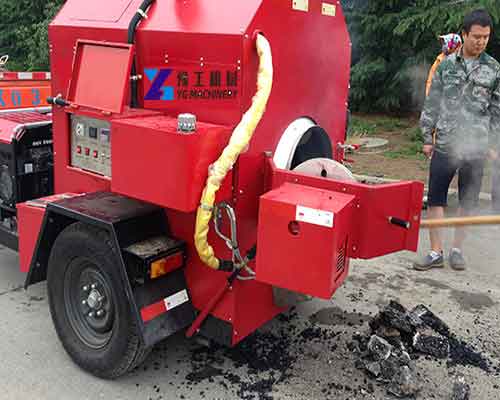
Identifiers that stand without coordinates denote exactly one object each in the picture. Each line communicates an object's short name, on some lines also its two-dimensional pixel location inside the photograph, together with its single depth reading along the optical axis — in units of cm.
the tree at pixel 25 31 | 1402
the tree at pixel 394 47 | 880
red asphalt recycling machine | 244
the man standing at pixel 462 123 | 423
